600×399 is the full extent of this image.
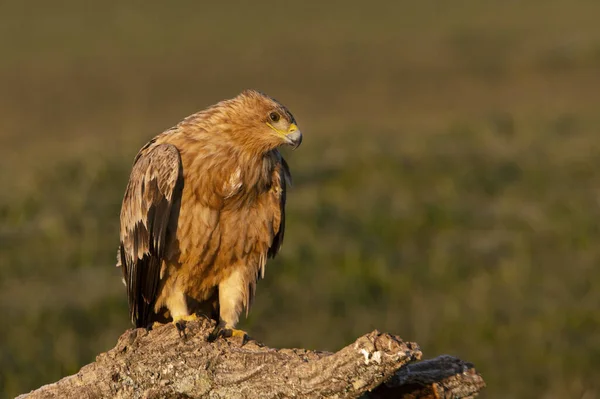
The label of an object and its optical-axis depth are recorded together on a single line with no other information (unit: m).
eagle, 14.45
